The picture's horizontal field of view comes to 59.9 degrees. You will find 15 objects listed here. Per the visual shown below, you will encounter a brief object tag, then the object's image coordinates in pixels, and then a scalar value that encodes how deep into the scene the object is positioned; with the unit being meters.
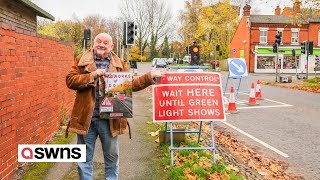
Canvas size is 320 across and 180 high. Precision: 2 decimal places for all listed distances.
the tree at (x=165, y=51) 66.77
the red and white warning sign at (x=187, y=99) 4.40
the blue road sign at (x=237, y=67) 12.25
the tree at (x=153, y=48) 60.96
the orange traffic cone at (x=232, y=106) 9.14
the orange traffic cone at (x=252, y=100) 10.37
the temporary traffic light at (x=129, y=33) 12.28
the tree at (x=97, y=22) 53.23
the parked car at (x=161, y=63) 38.62
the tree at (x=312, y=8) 16.32
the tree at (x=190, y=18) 49.37
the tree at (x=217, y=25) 41.90
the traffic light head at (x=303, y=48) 22.41
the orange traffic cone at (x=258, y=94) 11.95
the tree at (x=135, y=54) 58.31
